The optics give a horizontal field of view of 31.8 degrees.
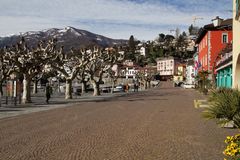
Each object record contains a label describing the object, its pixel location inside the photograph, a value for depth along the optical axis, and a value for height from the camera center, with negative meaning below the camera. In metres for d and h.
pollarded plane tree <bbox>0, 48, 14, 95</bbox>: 52.23 +1.47
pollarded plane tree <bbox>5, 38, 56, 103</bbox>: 36.78 +1.80
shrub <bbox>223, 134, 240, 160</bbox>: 6.30 -1.01
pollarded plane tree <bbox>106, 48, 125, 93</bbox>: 59.97 +3.36
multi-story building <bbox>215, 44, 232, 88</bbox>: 38.34 +1.12
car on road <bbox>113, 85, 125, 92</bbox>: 80.06 -1.71
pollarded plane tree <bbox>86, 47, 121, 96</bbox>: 56.72 +2.42
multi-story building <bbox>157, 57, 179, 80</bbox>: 182.00 +5.89
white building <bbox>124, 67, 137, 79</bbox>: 182.80 +3.53
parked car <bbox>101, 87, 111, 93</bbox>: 74.42 -1.71
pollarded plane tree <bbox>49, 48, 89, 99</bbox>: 44.28 +1.60
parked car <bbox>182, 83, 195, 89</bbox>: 95.45 -1.26
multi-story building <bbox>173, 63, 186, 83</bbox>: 163.35 +2.63
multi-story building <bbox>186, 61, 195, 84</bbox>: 126.76 +3.41
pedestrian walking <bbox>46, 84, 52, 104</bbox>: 38.21 -1.22
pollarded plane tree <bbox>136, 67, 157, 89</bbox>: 103.09 +0.82
